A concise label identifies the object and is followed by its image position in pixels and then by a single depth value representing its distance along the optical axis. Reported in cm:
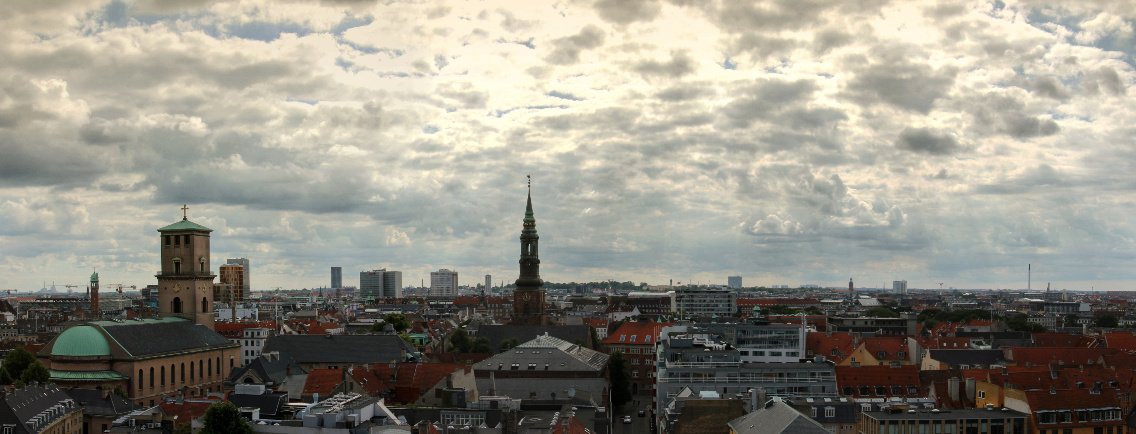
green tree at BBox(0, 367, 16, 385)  11435
